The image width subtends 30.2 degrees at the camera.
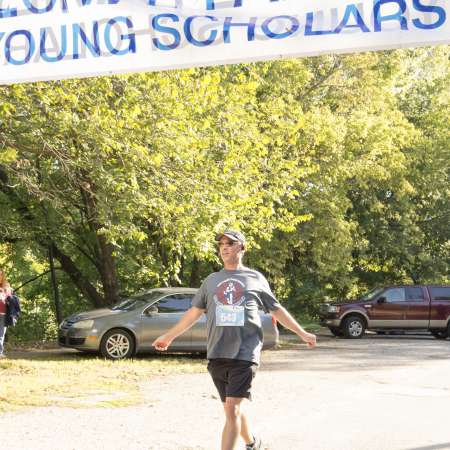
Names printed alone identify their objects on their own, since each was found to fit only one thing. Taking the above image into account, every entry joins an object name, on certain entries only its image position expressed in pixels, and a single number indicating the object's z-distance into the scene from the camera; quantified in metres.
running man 6.10
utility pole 28.08
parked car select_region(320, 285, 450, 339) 27.36
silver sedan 17.31
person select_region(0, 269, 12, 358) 16.34
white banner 5.12
